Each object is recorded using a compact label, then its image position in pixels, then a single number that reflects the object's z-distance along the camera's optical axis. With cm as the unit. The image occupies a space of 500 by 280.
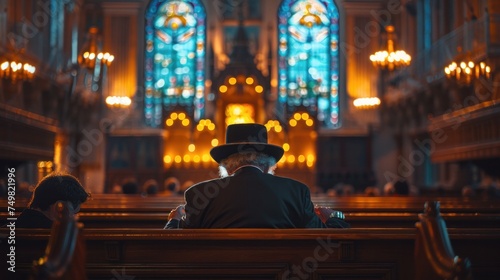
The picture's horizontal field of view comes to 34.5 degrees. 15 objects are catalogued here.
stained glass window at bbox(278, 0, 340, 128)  2586
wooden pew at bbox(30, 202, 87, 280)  302
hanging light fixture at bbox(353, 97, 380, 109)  2281
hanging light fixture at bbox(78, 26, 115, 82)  1466
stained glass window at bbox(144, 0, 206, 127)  2578
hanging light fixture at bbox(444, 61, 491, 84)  1407
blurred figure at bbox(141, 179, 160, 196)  1408
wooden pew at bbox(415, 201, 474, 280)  351
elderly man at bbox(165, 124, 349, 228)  465
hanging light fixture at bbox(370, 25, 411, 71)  1580
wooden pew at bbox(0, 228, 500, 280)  410
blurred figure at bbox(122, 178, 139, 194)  1465
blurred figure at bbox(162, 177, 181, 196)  1522
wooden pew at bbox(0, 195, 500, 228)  612
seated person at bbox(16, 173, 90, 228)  462
